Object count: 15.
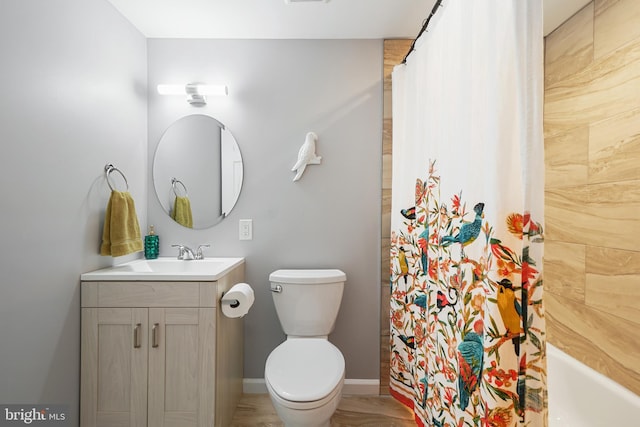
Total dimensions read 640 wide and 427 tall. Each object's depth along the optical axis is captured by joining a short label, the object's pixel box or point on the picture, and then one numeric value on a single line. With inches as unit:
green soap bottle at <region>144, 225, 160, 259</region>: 87.9
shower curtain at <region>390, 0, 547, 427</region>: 38.8
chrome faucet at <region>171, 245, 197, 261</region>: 87.4
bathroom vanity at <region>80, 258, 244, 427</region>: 64.8
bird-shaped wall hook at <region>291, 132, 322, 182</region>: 88.5
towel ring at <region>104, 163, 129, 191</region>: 73.8
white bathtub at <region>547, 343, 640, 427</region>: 53.8
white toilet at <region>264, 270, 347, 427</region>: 60.4
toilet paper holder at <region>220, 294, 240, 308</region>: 69.6
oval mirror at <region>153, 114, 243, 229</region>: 90.7
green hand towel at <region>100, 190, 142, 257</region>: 71.1
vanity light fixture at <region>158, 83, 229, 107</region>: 86.4
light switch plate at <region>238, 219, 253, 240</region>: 91.2
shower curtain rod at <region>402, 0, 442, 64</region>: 56.0
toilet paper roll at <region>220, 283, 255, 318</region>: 69.1
